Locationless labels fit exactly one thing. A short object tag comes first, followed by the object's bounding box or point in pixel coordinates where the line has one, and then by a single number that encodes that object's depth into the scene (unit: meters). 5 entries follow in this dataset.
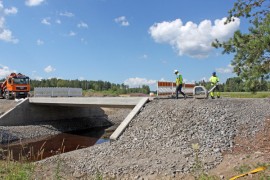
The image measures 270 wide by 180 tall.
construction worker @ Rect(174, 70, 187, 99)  19.41
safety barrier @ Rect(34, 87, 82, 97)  31.78
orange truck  32.91
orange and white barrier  22.12
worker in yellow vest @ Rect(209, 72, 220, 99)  19.72
